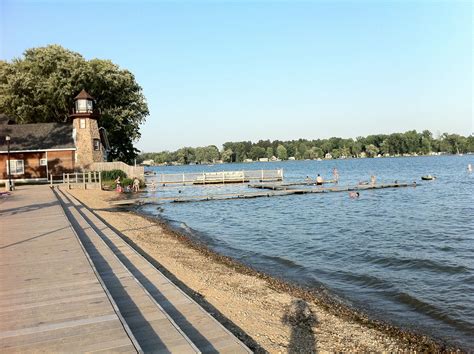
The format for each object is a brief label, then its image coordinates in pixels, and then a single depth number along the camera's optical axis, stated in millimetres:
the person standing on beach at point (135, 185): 41644
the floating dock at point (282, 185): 44106
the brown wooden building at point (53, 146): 41625
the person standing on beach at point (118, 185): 38112
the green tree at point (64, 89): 49750
